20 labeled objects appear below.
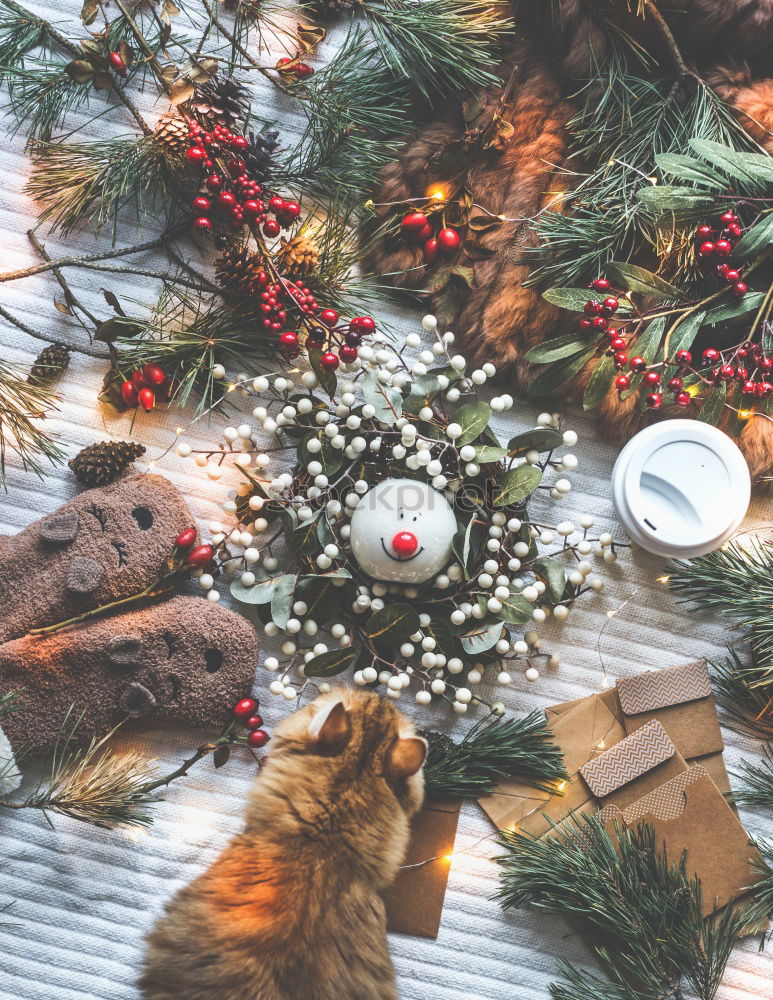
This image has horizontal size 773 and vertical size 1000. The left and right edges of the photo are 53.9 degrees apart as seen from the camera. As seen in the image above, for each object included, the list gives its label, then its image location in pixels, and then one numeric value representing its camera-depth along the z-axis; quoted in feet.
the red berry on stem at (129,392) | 3.67
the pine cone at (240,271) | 3.58
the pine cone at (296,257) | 3.60
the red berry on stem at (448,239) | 3.61
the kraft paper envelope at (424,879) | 3.62
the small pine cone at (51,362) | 3.77
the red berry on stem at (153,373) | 3.64
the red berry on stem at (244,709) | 3.58
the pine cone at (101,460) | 3.69
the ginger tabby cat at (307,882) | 2.84
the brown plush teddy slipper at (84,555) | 3.51
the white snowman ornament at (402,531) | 3.20
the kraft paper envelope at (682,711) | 3.71
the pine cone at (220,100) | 3.58
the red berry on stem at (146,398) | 3.66
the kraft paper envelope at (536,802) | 3.66
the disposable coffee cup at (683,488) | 3.53
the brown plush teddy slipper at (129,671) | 3.46
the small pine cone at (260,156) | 3.62
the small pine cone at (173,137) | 3.51
